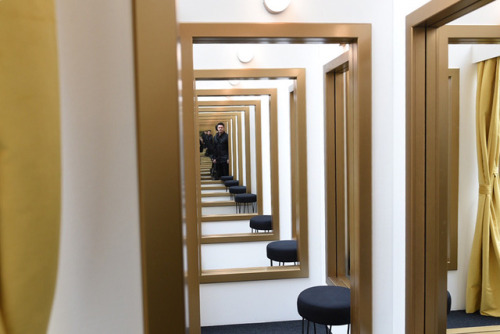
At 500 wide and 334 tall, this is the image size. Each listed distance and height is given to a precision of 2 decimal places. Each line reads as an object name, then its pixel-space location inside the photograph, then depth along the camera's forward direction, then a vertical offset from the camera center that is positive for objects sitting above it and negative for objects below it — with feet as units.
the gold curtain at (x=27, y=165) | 0.90 -0.01
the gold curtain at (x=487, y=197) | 4.22 -0.52
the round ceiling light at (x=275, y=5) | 5.42 +1.92
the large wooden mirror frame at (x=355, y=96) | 5.48 +0.71
